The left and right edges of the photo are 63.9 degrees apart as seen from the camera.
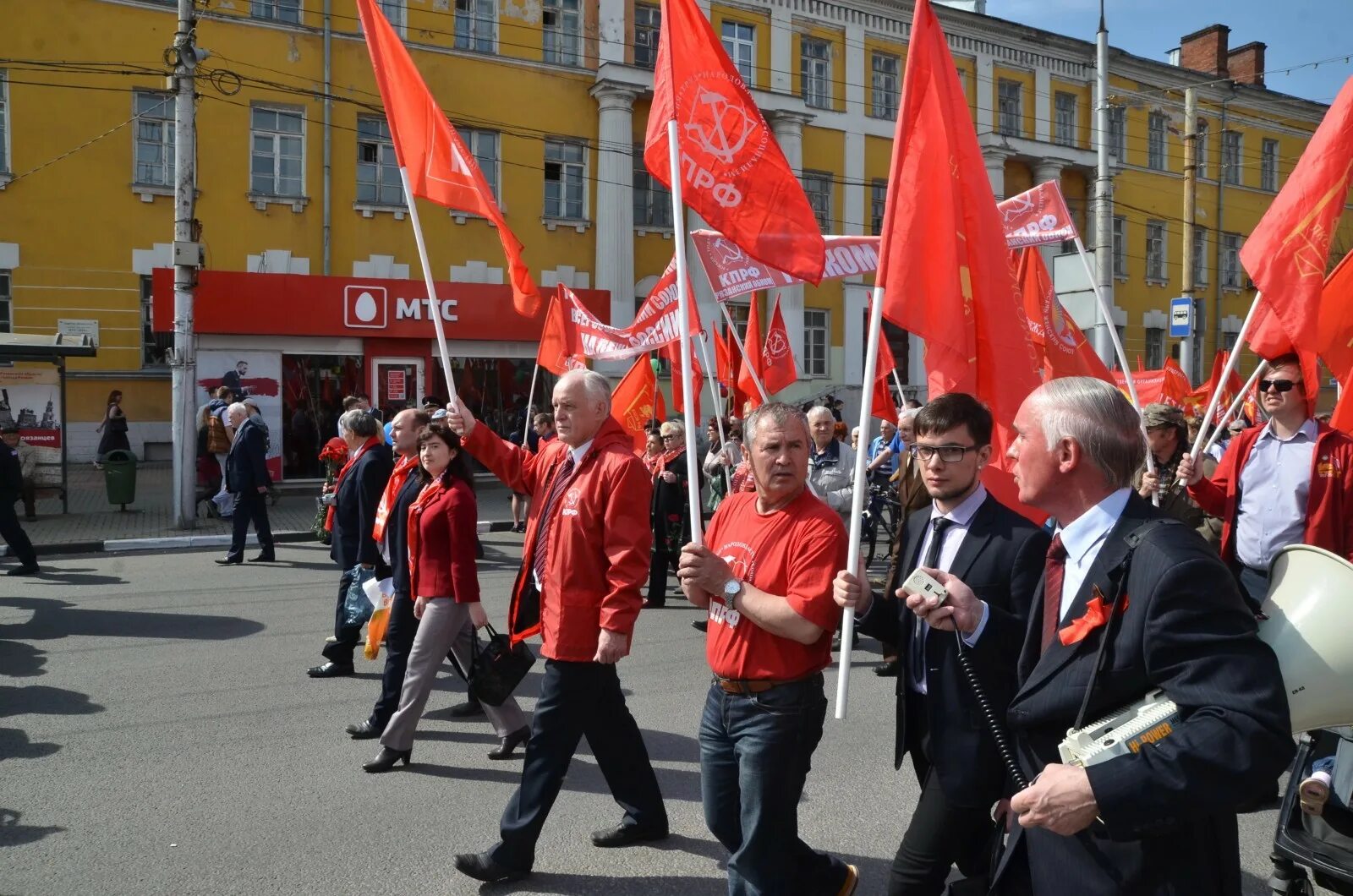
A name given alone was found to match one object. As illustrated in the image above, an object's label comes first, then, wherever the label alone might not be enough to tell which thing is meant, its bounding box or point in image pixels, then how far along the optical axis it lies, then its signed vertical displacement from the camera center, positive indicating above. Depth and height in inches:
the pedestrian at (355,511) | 268.5 -22.8
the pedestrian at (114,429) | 741.3 -7.5
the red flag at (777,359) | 516.6 +31.8
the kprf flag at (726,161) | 175.0 +43.1
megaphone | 77.5 -18.1
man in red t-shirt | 130.9 -28.1
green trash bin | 647.8 -35.2
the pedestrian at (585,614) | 164.2 -29.7
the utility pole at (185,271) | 579.2 +79.6
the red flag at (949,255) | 145.3 +23.3
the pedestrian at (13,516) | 432.5 -39.2
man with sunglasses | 202.2 -10.9
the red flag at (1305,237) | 198.1 +35.8
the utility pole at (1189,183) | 718.5 +165.6
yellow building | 800.9 +217.3
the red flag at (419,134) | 224.5 +59.9
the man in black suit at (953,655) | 121.6 -26.1
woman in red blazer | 215.5 -30.7
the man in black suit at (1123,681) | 74.6 -18.6
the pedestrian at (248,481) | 475.2 -26.9
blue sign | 676.7 +70.5
